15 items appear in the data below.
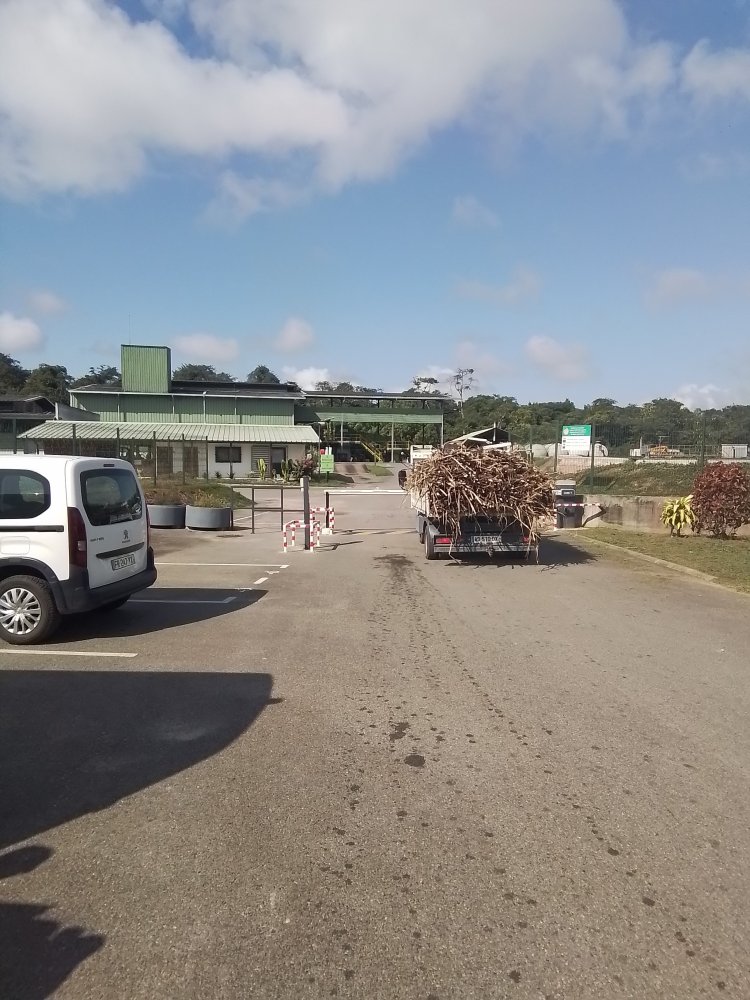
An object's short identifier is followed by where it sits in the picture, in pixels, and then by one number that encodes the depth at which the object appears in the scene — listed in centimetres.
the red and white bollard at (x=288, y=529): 1400
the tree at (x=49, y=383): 8538
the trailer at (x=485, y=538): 1182
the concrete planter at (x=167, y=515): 1762
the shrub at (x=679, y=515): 1612
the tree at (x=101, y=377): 9775
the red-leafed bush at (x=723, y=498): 1515
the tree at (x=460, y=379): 9138
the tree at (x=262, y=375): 13676
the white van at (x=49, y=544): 651
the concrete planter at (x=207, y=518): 1772
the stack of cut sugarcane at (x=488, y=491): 1149
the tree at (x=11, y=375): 9214
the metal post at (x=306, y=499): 1423
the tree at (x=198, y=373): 14650
